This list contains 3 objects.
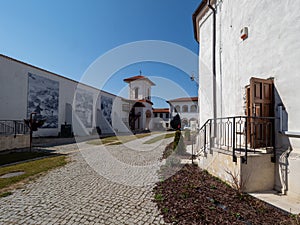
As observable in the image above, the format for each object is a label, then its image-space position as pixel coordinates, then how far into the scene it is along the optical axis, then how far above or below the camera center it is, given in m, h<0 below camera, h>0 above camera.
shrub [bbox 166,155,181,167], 6.52 -1.69
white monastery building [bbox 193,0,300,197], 3.93 +0.90
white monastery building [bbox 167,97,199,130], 37.44 +2.03
